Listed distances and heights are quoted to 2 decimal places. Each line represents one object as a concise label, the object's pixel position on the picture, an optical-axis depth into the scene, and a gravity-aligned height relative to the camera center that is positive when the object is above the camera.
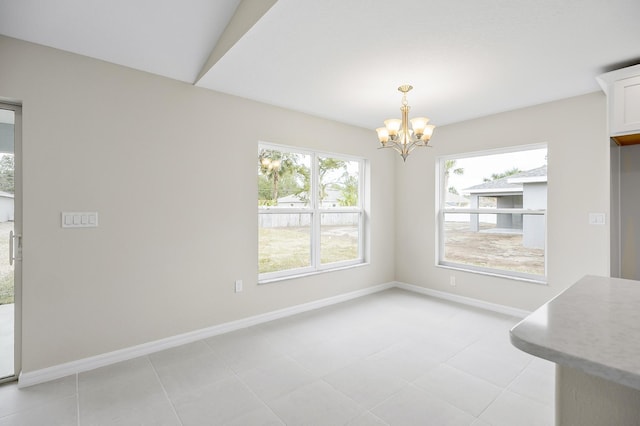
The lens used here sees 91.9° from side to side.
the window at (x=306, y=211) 3.68 +0.03
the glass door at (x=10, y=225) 2.33 -0.08
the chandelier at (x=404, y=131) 2.69 +0.75
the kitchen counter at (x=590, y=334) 0.63 -0.30
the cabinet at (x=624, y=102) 2.43 +0.90
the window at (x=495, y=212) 3.70 +0.02
